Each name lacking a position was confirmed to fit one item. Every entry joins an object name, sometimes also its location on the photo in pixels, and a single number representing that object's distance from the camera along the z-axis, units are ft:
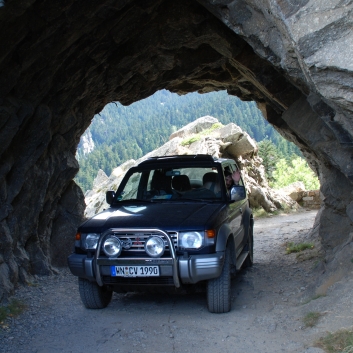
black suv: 19.54
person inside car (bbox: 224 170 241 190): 25.93
